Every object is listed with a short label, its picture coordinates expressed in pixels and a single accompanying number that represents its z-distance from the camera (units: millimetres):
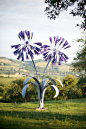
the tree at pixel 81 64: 16009
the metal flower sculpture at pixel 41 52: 14477
